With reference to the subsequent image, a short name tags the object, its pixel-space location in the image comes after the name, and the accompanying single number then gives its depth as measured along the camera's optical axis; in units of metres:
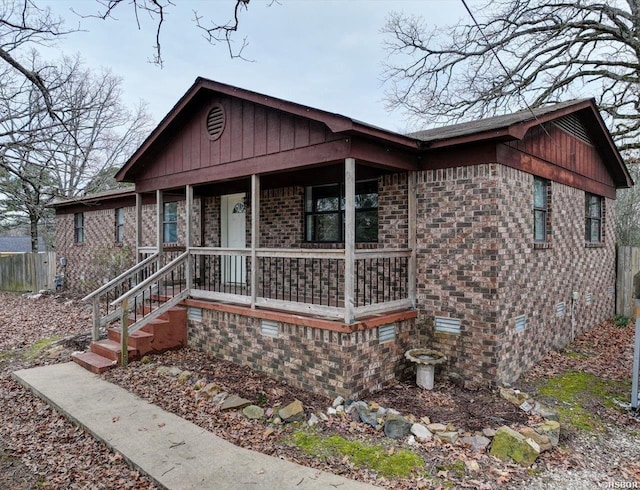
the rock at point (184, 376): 6.43
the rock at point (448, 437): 4.57
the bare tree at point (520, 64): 12.03
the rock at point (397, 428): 4.73
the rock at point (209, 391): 5.83
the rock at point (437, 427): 4.78
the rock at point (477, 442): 4.41
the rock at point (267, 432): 4.78
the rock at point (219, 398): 5.69
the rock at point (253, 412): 5.26
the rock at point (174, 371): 6.70
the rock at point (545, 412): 5.09
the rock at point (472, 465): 4.05
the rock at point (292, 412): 5.17
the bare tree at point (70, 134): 6.07
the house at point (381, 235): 6.00
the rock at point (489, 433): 4.64
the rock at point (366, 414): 5.04
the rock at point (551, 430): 4.62
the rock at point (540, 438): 4.48
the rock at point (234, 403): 5.46
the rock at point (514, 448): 4.21
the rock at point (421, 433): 4.64
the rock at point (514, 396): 5.54
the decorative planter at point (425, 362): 6.04
